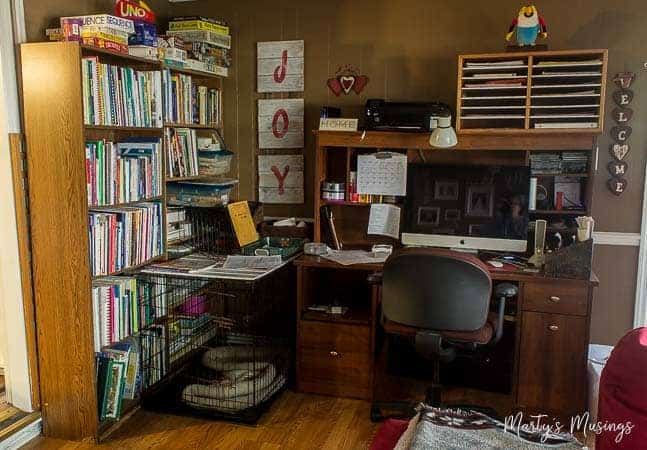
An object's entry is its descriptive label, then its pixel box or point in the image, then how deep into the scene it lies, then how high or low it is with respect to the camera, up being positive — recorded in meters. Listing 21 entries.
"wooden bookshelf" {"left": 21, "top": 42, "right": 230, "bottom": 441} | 2.43 -0.39
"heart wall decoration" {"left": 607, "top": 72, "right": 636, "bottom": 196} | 3.06 +0.07
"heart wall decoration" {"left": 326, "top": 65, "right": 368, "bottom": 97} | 3.46 +0.38
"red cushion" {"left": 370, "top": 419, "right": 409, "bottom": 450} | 1.60 -0.82
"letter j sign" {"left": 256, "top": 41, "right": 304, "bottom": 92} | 3.56 +0.48
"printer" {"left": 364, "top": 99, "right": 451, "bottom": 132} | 3.04 +0.16
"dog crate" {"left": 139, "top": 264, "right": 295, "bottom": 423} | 2.94 -1.17
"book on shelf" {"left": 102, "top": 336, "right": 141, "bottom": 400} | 2.76 -1.06
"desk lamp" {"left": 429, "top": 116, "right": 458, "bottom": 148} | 2.88 +0.05
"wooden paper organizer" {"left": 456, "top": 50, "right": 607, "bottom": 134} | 2.83 +0.28
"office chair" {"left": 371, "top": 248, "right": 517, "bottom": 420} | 2.37 -0.64
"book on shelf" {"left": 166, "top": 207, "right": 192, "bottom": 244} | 3.21 -0.46
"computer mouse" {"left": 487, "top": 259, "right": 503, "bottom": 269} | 2.93 -0.59
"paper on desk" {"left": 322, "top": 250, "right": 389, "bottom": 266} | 3.06 -0.60
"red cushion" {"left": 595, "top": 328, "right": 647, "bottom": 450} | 1.25 -0.55
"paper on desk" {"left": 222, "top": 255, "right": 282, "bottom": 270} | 3.00 -0.61
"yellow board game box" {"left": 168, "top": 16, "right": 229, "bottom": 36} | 3.31 +0.69
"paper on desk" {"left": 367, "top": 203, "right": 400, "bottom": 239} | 3.37 -0.43
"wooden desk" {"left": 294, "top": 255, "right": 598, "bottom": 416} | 2.75 -0.99
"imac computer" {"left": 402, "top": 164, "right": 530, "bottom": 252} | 3.06 -0.33
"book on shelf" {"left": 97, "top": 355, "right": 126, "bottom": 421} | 2.66 -1.11
